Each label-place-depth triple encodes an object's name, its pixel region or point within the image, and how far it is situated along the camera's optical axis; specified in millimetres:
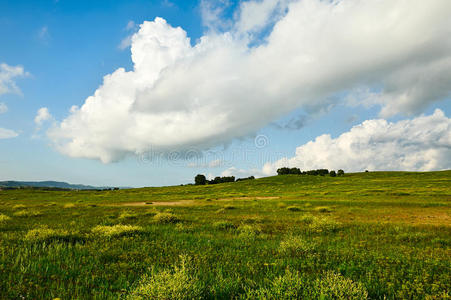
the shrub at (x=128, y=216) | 17656
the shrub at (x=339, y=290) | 4410
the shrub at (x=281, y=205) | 29012
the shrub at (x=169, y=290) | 4225
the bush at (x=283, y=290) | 4422
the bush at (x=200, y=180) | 142750
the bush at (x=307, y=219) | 16306
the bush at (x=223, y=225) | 13620
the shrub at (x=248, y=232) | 10495
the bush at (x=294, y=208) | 25197
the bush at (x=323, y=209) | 24178
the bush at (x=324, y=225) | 13130
